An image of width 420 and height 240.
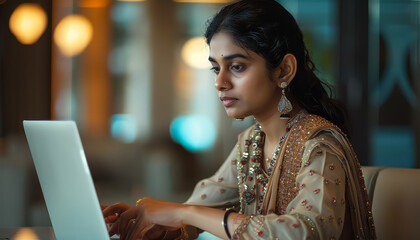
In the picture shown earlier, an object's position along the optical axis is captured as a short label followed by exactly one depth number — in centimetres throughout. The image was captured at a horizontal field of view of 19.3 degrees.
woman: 235
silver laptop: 214
